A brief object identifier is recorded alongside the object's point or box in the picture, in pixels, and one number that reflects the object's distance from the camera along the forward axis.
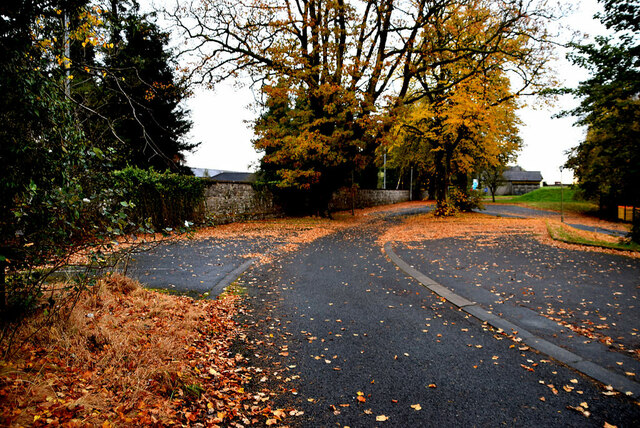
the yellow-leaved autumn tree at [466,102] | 16.16
